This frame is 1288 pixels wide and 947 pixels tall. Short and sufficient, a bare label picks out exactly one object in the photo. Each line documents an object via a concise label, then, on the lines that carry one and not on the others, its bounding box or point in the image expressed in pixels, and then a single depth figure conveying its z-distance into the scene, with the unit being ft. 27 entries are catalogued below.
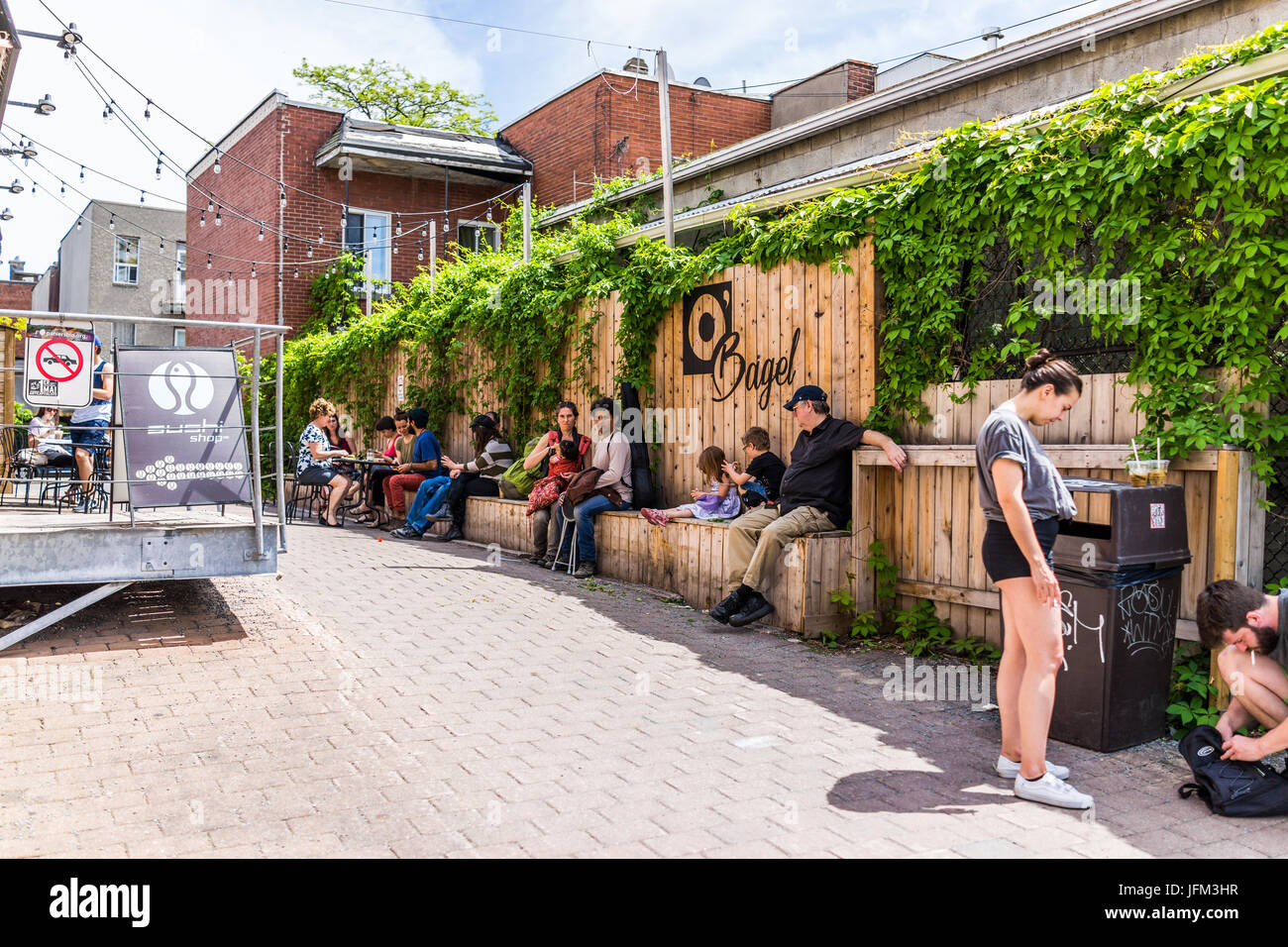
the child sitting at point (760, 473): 26.48
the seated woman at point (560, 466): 34.06
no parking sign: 25.59
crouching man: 14.14
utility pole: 32.40
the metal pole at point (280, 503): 22.98
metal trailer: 20.45
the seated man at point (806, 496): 23.54
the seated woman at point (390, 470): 46.98
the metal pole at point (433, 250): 57.01
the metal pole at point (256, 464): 21.93
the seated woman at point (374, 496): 47.03
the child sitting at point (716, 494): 27.81
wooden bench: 23.16
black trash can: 15.33
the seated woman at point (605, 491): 31.81
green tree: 113.80
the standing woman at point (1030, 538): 13.41
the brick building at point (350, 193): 72.59
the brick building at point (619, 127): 64.28
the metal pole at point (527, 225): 42.39
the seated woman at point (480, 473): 41.27
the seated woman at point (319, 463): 45.34
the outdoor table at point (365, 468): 47.19
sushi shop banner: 21.76
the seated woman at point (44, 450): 34.65
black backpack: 13.16
